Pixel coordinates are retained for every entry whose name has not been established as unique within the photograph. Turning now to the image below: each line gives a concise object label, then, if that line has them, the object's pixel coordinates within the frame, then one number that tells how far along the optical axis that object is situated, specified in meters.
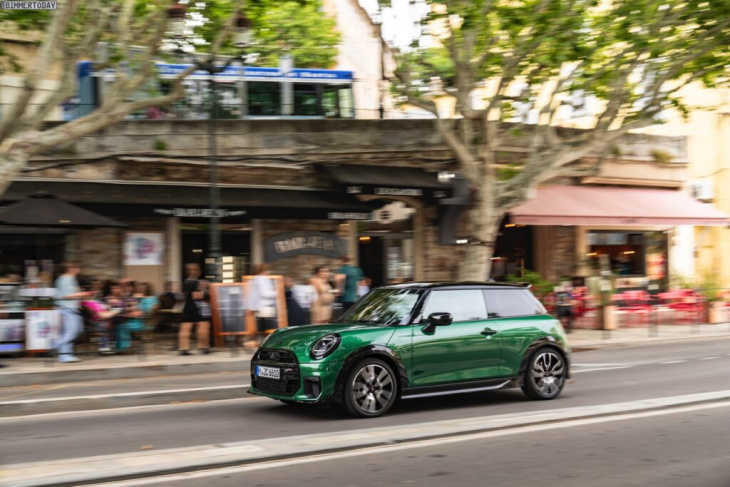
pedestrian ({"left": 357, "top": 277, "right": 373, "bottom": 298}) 18.36
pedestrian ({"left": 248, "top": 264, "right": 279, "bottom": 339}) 16.14
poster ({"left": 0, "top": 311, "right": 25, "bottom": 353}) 14.89
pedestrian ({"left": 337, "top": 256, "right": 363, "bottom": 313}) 18.25
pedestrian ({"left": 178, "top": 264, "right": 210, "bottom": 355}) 15.58
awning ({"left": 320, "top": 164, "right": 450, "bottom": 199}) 19.88
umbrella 15.23
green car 8.63
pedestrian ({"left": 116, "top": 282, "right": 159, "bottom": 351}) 15.54
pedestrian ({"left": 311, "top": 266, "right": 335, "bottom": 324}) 16.95
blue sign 19.95
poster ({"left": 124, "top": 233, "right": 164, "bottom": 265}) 19.05
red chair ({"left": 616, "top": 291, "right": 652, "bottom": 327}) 22.31
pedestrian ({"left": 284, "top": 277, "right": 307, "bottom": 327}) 16.64
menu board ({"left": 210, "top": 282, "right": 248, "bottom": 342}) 16.36
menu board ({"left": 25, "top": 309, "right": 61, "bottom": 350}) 14.83
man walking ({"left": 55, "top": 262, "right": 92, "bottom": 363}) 14.55
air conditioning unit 28.27
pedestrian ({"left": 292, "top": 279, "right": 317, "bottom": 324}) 16.72
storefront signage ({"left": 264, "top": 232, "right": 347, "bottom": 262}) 20.53
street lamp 13.97
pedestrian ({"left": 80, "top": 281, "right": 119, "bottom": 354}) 15.27
